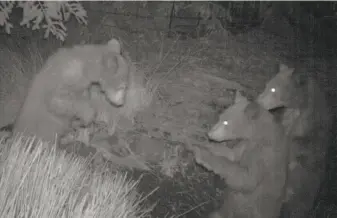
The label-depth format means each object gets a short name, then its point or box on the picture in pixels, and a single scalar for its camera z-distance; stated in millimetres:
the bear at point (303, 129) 2162
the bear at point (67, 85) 2266
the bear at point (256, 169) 2191
